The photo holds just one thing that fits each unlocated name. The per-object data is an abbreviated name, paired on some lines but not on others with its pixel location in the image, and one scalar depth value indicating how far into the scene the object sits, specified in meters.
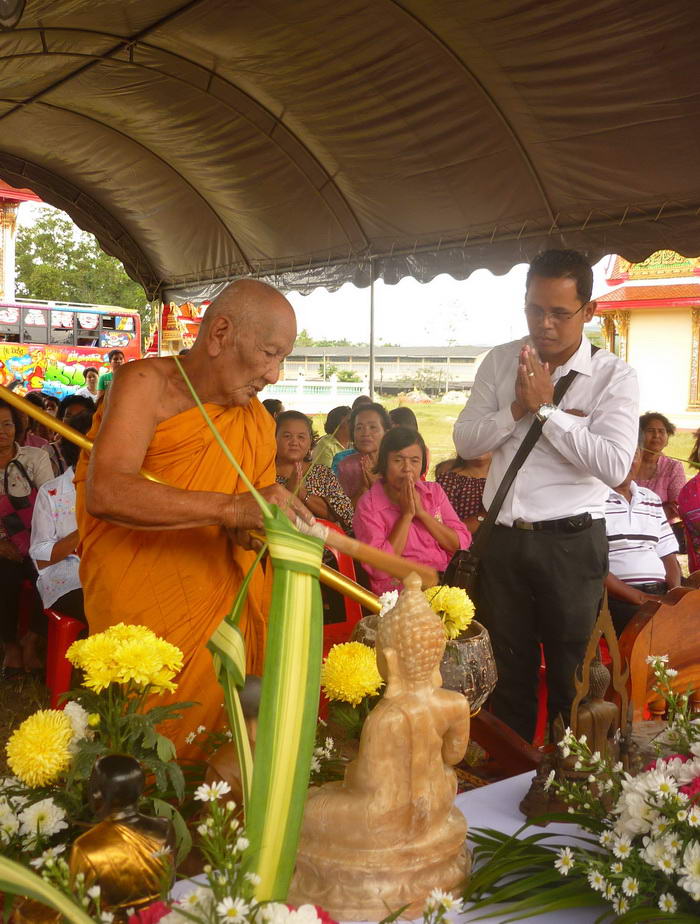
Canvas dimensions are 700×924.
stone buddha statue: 0.92
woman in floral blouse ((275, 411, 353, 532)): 4.04
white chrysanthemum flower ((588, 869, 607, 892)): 0.90
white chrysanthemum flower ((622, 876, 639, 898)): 0.87
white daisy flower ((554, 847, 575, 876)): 0.92
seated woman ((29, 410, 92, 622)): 3.63
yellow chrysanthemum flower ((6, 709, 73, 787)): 0.99
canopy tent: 3.76
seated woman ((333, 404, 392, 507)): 4.76
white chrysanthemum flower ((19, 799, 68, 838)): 0.96
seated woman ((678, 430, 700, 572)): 4.19
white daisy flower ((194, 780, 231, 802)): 0.76
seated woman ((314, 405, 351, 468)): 5.48
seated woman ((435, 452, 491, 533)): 4.16
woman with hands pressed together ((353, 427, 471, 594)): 3.48
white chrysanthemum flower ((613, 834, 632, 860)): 0.91
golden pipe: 1.14
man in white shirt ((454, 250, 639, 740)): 2.33
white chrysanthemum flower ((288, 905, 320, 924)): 0.67
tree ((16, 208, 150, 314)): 26.94
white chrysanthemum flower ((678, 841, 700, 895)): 0.82
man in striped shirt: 3.38
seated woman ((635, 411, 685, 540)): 4.98
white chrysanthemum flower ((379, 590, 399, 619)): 1.19
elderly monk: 1.70
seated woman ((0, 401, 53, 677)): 4.19
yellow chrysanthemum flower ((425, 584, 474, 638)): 1.24
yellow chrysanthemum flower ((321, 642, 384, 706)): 1.12
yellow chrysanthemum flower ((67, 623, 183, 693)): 1.00
